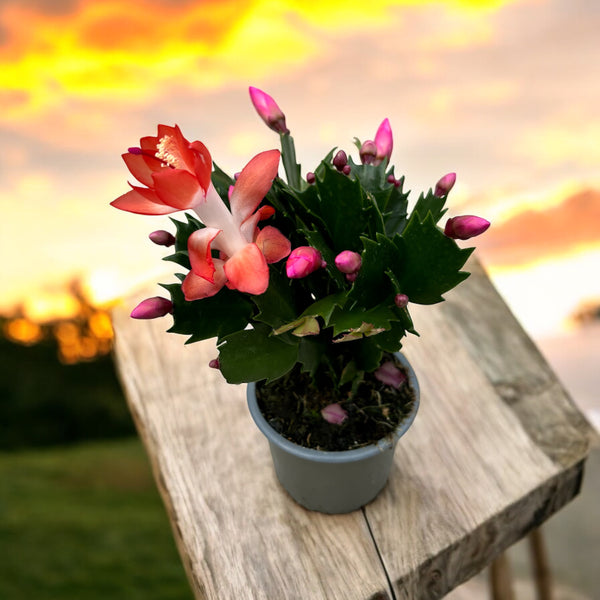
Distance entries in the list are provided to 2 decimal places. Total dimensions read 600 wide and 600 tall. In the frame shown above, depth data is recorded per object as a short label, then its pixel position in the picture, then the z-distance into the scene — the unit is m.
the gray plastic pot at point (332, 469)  0.56
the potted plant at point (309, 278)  0.41
